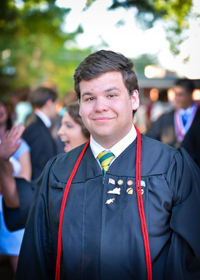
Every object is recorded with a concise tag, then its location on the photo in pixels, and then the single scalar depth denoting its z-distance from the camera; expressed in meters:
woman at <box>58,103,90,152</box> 3.03
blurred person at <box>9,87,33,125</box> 7.22
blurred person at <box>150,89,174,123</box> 10.19
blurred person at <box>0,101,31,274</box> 3.32
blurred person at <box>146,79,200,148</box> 5.59
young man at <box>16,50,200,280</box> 1.81
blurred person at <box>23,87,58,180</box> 4.43
